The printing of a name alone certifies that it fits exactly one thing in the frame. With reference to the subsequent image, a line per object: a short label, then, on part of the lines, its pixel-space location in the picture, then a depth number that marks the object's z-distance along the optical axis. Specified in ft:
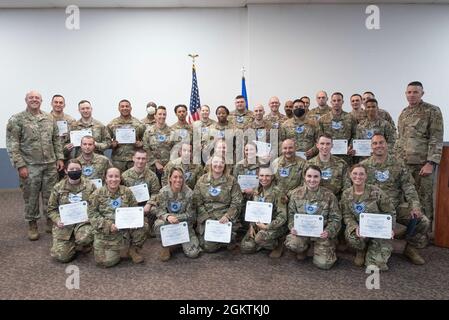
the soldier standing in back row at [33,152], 14.57
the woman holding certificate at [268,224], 12.40
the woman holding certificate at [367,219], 11.10
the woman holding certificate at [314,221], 11.59
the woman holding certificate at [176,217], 12.39
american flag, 22.82
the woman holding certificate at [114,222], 11.81
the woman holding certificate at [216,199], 13.08
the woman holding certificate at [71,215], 12.32
